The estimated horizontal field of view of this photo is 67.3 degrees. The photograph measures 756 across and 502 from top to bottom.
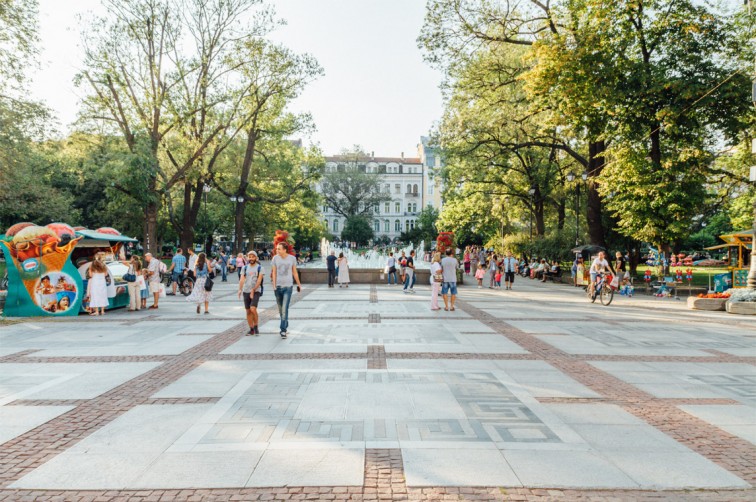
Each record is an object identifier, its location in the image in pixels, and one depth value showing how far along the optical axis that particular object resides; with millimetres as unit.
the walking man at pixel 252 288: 11242
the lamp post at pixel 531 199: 32081
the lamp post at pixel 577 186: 27697
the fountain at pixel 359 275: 28234
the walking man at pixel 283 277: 10875
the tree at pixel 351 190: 93688
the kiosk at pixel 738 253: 19547
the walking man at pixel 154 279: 16953
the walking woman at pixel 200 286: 15023
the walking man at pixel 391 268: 27031
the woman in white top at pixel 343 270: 25734
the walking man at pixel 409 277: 22828
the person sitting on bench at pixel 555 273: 31656
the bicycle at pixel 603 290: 18234
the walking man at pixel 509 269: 25320
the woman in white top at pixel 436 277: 15539
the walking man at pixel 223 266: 30083
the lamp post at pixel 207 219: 32875
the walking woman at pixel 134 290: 16031
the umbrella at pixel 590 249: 27447
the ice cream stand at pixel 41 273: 14297
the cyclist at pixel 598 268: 17880
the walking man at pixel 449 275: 15266
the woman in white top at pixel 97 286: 14688
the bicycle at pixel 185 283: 21672
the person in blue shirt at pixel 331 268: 25773
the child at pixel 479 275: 27444
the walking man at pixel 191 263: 21188
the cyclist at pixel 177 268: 21347
